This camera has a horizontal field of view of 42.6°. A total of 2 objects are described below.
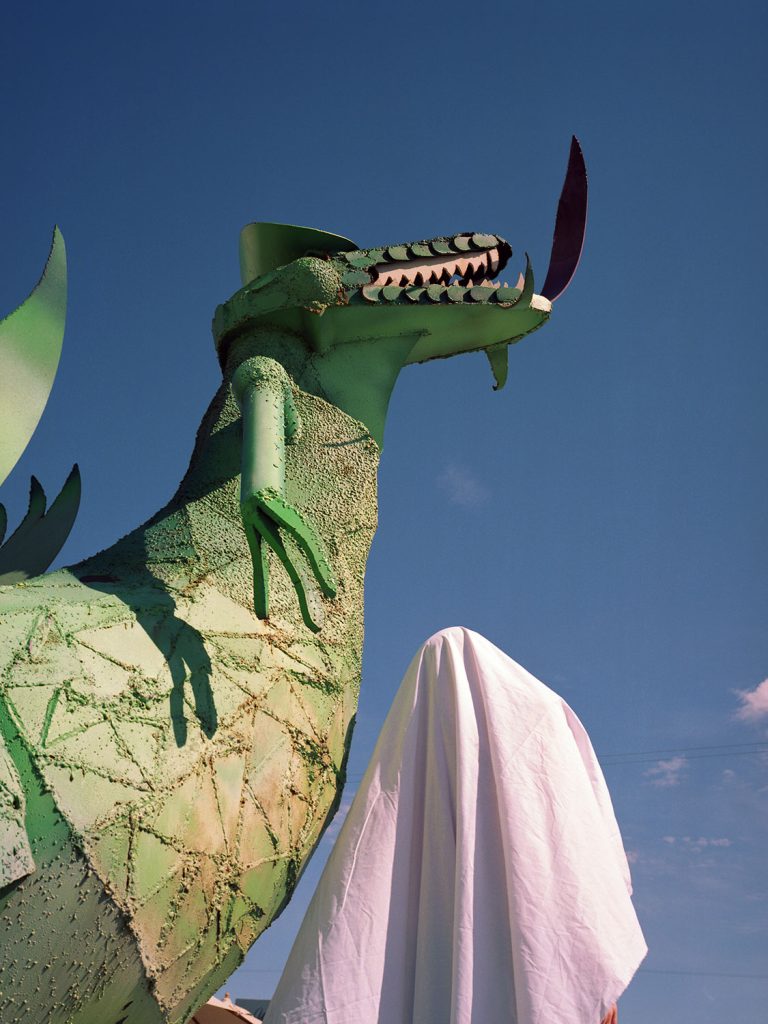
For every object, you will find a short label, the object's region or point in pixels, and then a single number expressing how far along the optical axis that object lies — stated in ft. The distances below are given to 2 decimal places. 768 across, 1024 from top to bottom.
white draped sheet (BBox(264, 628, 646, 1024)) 6.13
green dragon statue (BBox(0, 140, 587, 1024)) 5.58
